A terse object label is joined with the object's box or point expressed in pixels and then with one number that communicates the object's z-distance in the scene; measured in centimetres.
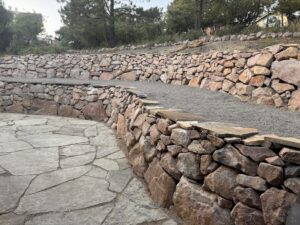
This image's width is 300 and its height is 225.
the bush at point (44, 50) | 905
